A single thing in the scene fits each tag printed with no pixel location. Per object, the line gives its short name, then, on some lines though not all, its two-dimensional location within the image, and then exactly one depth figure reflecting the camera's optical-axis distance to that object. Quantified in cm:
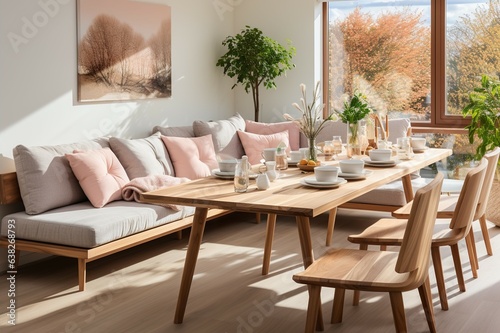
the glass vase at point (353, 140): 455
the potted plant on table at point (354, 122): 455
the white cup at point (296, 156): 419
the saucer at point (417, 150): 490
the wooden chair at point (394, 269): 263
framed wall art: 514
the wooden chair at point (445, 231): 331
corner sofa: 412
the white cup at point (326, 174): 337
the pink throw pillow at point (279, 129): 645
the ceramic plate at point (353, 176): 357
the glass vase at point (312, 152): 403
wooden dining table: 296
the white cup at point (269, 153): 403
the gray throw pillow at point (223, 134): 608
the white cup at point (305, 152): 413
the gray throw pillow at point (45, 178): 438
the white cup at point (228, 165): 369
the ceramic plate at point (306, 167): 389
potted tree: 646
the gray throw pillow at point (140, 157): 509
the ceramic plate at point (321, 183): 331
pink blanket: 475
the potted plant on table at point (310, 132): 399
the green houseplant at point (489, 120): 547
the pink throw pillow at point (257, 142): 618
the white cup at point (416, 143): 489
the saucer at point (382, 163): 409
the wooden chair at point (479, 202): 375
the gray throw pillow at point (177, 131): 580
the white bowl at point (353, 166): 364
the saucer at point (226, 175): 363
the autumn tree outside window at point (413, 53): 640
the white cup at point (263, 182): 333
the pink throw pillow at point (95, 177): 459
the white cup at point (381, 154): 416
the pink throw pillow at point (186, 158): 556
